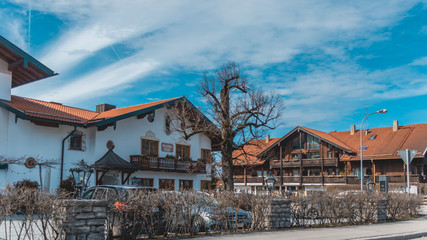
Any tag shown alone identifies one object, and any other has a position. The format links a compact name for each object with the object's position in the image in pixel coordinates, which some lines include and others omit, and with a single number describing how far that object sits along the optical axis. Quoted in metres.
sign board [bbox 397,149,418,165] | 21.20
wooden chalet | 51.47
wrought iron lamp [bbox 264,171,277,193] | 24.66
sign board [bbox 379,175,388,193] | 24.40
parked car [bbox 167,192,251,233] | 13.03
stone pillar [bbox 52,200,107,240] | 10.12
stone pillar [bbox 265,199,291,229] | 14.84
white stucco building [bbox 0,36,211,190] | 23.52
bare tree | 21.23
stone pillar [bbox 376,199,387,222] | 18.64
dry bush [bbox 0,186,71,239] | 9.44
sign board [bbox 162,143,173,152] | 31.36
